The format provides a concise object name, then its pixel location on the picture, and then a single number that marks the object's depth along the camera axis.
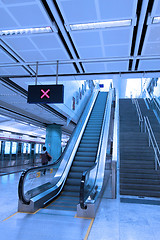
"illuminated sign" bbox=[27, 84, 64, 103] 5.58
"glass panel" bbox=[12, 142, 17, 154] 20.92
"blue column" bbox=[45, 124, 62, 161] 15.62
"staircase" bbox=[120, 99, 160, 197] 7.29
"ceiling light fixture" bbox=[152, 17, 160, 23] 3.54
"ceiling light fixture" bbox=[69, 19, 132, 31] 3.68
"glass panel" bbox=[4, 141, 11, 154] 19.56
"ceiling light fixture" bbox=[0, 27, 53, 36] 3.95
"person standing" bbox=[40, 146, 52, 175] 11.58
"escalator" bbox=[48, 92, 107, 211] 6.04
